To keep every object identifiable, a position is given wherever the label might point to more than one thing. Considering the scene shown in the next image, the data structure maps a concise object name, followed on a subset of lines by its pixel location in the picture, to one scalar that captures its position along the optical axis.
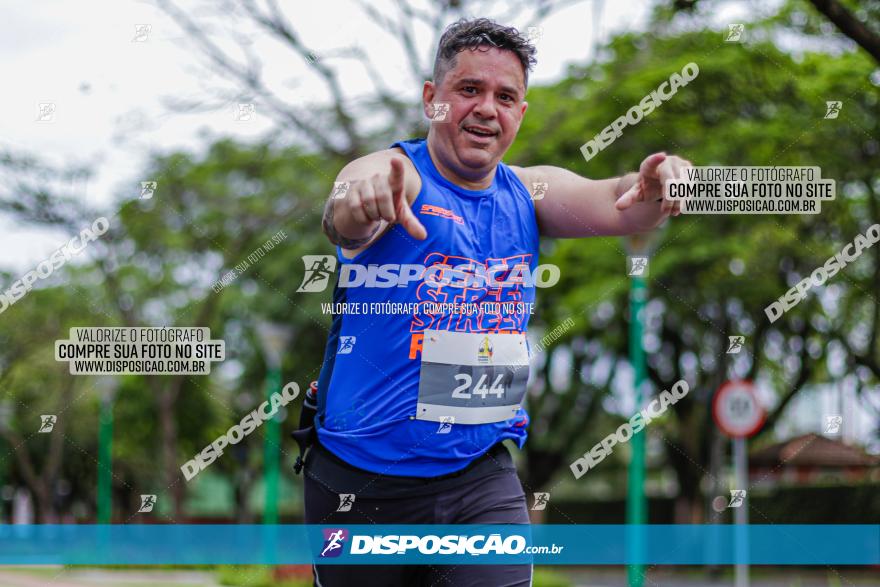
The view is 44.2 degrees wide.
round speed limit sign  11.25
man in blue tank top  3.14
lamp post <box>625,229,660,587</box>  12.96
